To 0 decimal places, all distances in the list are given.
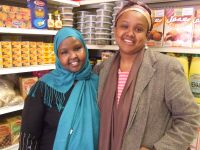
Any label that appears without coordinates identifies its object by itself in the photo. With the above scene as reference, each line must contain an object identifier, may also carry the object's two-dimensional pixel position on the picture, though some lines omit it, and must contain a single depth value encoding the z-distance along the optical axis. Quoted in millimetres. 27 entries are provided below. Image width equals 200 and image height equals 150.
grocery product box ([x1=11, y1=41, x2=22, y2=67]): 1863
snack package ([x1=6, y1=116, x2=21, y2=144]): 1990
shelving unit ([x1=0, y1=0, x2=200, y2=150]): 1739
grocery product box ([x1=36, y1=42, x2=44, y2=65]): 2037
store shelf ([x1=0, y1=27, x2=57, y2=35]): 1716
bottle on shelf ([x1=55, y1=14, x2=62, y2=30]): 2126
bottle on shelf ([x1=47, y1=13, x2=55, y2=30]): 2076
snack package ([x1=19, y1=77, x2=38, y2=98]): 2061
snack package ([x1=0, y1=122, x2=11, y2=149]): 1914
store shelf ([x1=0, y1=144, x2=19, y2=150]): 1962
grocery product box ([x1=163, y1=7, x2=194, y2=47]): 1658
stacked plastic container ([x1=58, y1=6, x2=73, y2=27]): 2189
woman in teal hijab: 1212
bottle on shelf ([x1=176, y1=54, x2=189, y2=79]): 1728
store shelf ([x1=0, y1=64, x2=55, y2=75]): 1765
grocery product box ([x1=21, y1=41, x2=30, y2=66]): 1924
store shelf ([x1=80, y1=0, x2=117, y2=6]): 2167
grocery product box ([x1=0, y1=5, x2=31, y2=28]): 1737
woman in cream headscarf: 1046
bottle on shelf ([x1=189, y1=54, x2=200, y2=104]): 1669
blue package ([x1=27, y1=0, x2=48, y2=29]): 1936
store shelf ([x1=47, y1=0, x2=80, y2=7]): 2144
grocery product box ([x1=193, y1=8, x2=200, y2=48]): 1627
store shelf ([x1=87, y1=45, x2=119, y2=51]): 2136
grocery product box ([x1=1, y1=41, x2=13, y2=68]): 1792
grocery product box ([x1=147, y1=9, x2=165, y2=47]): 1782
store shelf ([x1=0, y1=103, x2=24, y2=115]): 1814
